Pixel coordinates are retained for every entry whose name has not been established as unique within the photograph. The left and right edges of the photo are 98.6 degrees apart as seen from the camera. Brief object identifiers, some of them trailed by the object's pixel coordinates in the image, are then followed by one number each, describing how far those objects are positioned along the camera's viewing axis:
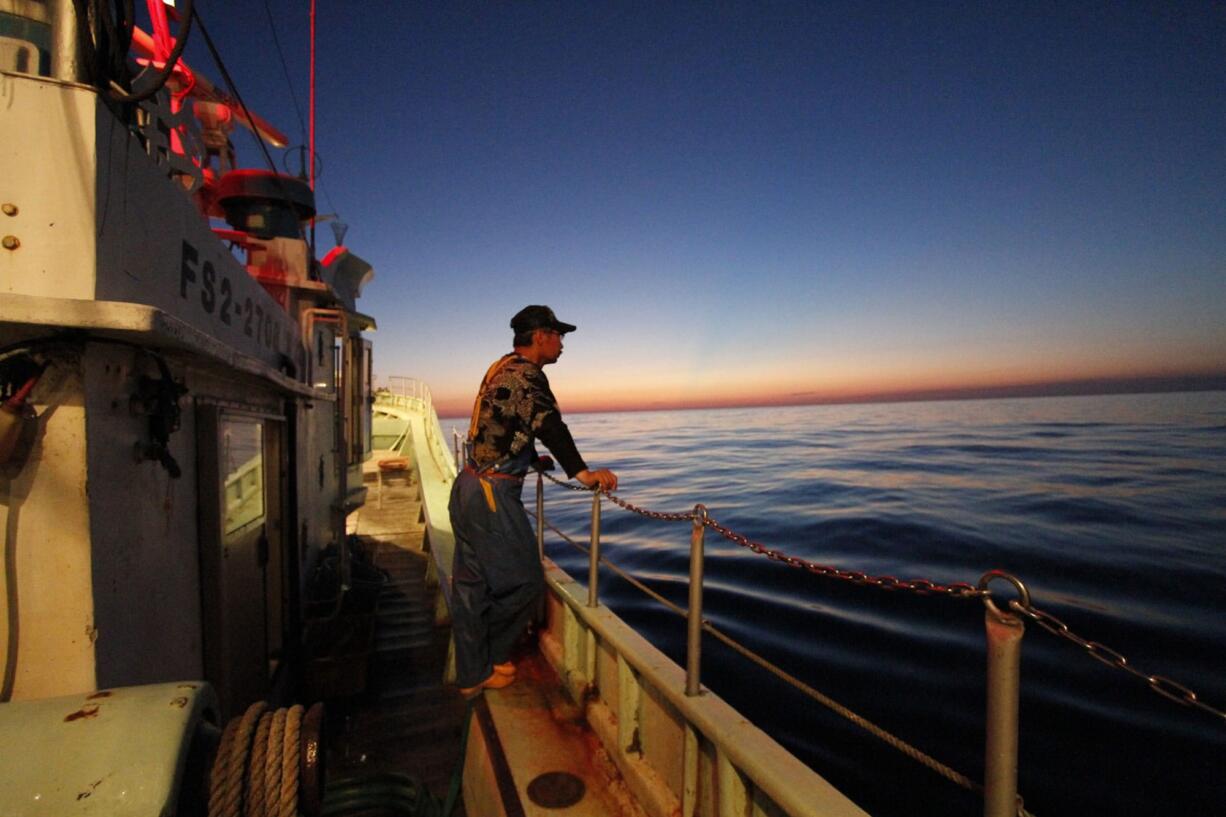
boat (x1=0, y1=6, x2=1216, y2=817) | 1.33
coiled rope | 1.30
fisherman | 2.92
